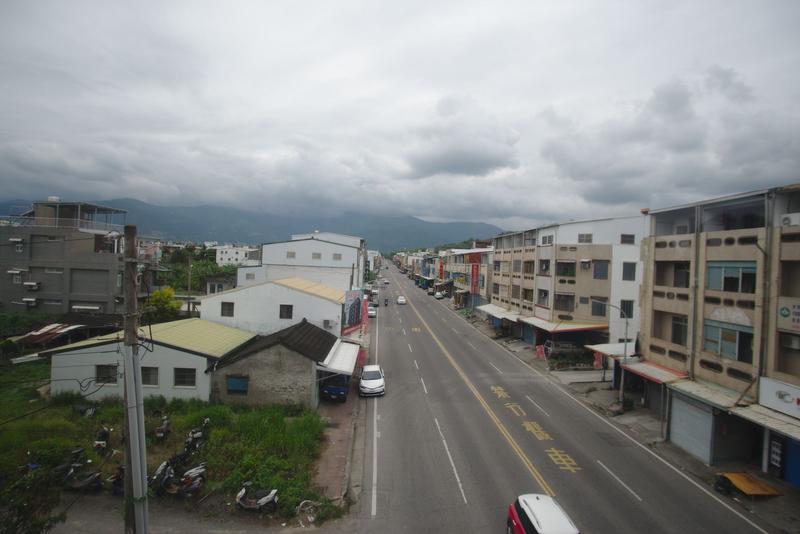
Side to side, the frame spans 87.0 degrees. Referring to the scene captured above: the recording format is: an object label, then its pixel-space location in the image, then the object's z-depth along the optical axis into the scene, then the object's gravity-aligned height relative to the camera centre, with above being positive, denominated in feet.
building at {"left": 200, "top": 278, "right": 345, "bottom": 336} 90.38 -10.54
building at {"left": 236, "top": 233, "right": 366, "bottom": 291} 181.78 +2.37
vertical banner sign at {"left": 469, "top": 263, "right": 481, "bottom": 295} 216.13 -6.98
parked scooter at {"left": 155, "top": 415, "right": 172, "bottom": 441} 54.90 -23.19
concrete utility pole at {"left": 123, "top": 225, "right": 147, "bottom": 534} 29.73 -11.77
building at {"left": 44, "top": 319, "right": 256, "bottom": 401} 67.10 -18.41
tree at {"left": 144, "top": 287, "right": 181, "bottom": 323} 129.59 -16.08
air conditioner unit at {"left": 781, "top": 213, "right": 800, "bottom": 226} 51.16 +6.92
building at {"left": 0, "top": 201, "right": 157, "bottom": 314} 126.11 -5.21
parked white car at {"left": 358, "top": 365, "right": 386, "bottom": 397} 83.46 -24.42
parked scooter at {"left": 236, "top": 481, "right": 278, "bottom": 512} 42.93 -24.82
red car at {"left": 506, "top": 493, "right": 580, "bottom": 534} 34.47 -21.32
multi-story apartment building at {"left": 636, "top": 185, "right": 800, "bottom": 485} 51.21 -7.21
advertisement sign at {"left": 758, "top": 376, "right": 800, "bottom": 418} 48.47 -14.43
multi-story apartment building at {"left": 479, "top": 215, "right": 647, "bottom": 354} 115.96 -3.83
